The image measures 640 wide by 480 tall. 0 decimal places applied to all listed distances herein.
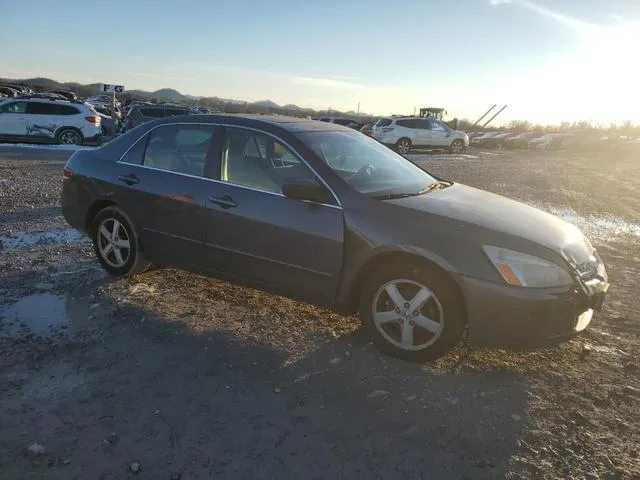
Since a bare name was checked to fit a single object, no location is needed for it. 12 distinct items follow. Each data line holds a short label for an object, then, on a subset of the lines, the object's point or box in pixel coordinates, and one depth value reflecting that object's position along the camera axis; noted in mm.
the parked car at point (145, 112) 21281
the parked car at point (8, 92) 40912
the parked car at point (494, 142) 38062
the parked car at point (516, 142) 38156
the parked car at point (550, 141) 37719
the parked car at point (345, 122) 31500
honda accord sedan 3395
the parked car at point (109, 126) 23238
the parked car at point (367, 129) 27706
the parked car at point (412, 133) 26500
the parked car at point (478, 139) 37875
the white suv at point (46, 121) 18156
